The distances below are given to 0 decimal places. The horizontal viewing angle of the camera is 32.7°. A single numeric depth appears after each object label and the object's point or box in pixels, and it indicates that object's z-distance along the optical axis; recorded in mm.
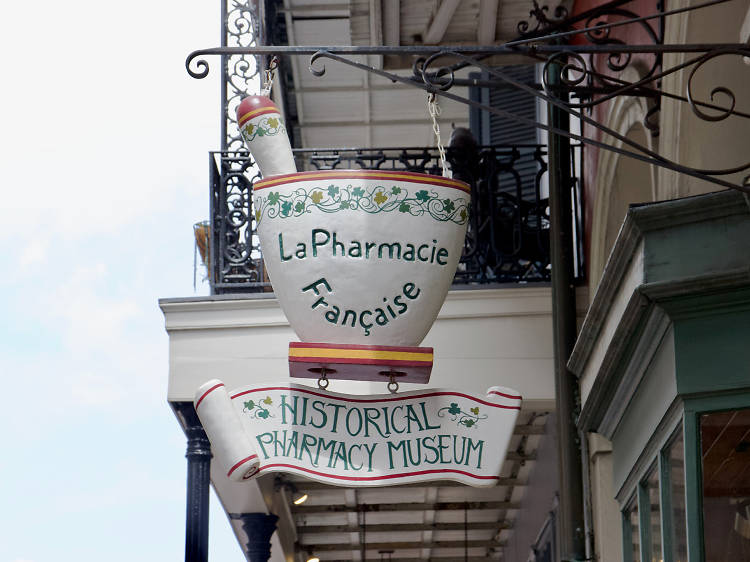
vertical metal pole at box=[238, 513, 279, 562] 10781
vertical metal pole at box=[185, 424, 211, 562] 7949
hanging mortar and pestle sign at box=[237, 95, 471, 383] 4707
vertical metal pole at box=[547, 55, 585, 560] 6344
